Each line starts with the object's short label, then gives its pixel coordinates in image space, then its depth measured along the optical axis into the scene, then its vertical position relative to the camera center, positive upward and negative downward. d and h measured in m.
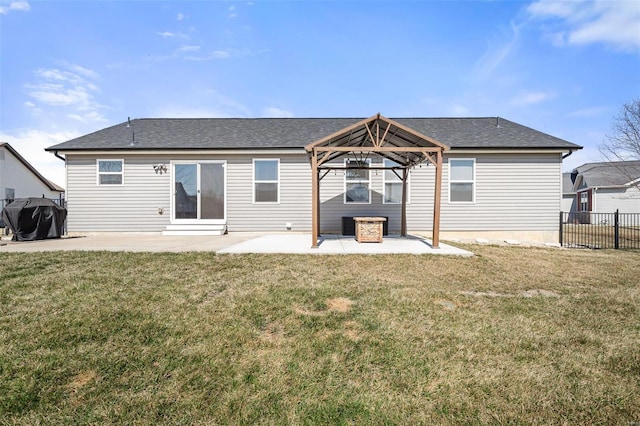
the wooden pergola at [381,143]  7.05 +1.77
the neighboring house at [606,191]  21.17 +1.65
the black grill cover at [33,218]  8.60 -0.24
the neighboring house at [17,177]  18.89 +2.49
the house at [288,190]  10.55 +0.79
